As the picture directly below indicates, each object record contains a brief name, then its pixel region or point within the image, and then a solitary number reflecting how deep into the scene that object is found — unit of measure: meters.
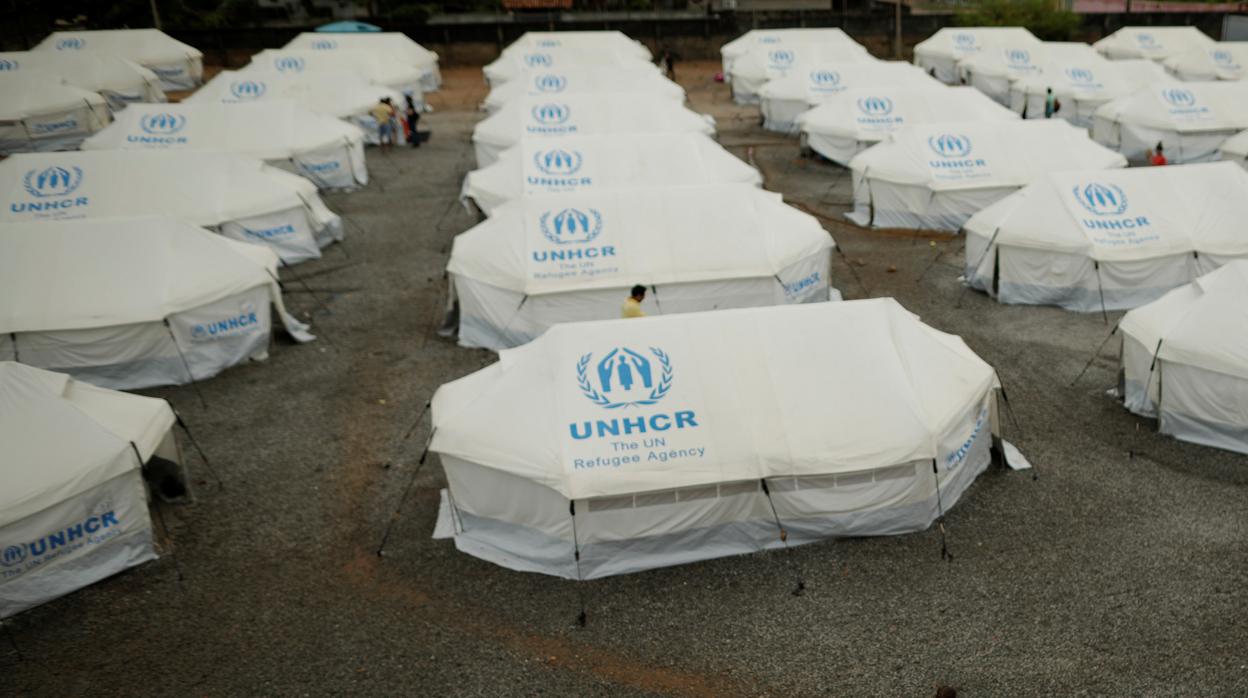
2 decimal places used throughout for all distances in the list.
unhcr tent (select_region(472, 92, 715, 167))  25.86
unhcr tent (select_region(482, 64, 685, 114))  31.78
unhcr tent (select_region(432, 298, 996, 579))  10.84
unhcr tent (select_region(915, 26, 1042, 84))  39.81
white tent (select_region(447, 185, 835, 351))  16.38
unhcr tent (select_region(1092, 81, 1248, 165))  27.09
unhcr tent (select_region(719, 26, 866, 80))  40.03
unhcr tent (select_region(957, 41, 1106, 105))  36.03
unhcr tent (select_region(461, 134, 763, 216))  20.69
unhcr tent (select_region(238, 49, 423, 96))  34.84
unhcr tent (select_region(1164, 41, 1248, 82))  35.81
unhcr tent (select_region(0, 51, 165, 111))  33.81
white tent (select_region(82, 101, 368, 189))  24.72
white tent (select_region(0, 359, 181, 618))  10.24
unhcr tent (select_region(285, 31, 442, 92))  38.38
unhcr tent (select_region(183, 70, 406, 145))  30.44
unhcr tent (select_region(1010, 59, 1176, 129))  31.55
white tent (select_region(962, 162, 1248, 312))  17.64
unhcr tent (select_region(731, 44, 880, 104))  36.69
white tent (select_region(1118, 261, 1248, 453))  12.86
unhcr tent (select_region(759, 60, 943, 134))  31.62
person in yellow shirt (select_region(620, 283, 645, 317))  13.86
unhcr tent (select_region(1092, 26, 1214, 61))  40.09
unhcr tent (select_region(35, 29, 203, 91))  38.09
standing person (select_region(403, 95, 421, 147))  31.27
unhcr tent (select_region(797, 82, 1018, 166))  26.55
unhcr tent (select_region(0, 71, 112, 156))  29.11
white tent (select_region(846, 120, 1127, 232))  22.03
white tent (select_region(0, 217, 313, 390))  15.21
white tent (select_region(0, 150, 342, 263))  19.80
